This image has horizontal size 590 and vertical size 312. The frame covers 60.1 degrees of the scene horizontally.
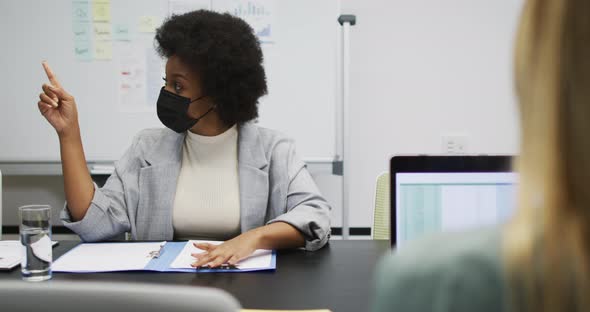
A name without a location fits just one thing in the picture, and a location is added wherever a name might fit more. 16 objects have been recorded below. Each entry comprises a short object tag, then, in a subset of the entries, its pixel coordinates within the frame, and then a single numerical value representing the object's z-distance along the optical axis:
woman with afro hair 1.29
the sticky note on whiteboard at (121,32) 2.33
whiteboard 2.34
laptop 0.87
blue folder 1.03
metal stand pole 2.31
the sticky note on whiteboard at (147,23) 2.34
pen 1.04
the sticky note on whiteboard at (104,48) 2.34
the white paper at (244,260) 1.05
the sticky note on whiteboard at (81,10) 2.33
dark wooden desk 0.86
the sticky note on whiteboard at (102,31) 2.33
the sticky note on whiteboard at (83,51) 2.35
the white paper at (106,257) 1.04
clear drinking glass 0.98
